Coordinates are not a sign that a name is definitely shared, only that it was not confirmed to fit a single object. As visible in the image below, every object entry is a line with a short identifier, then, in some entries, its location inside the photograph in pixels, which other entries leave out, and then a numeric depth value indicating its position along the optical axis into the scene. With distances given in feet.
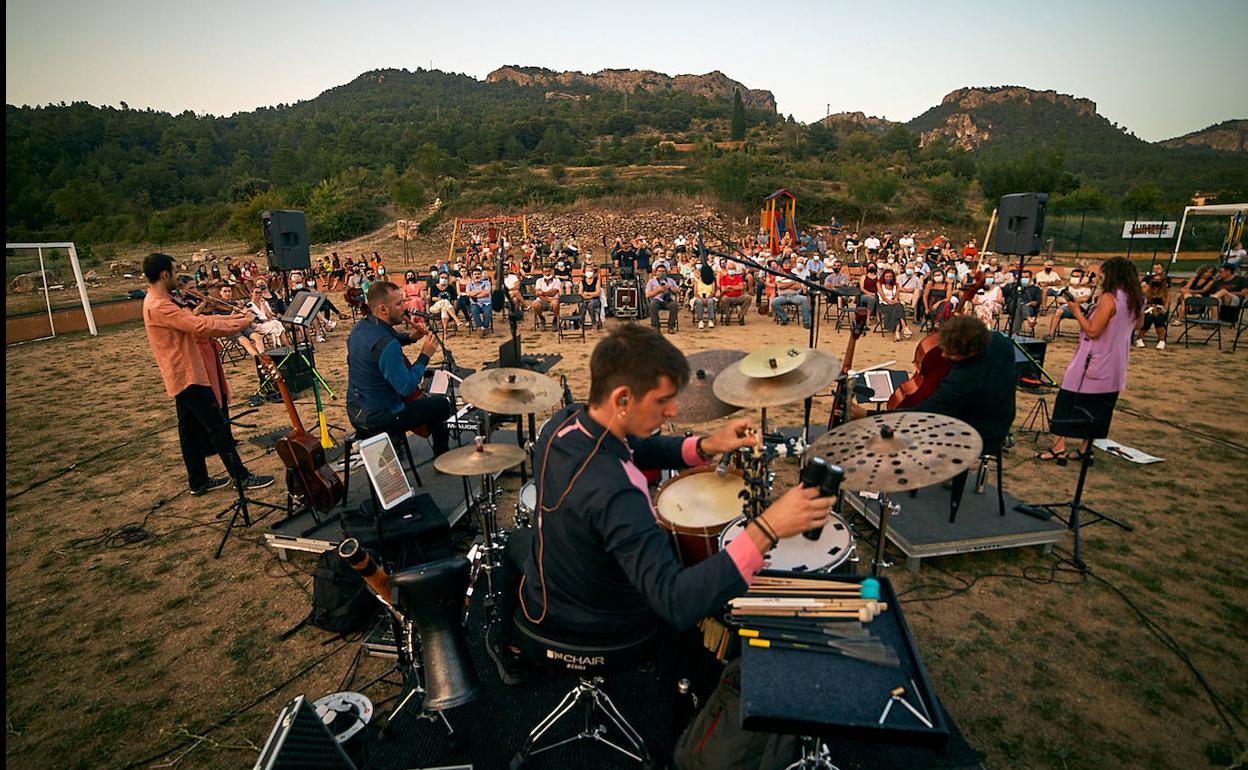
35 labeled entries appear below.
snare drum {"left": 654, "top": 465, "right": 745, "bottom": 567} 10.46
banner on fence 91.66
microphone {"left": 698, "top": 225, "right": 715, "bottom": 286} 15.57
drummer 6.59
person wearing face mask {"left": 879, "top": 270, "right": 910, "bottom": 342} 44.68
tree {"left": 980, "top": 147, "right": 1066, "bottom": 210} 160.97
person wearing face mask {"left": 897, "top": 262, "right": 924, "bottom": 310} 49.60
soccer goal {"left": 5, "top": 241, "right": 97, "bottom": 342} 52.80
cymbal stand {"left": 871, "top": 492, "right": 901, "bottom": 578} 9.95
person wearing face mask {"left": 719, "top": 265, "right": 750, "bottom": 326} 49.96
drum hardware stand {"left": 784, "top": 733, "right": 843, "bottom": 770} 8.32
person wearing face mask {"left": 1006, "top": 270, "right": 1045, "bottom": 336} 42.80
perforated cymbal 8.78
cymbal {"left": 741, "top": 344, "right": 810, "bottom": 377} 11.99
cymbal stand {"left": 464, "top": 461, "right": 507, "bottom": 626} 13.20
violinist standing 18.51
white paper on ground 21.59
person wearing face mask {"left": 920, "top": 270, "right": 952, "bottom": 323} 45.27
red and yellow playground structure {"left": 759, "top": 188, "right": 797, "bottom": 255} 108.47
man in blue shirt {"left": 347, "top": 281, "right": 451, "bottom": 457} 17.31
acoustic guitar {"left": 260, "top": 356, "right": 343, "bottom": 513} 16.81
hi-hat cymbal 12.22
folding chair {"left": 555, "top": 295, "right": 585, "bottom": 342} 46.78
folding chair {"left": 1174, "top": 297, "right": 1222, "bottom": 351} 37.65
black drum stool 8.54
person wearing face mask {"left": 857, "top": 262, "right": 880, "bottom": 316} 46.52
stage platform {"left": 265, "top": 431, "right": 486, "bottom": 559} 16.17
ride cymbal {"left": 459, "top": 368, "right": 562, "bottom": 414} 13.71
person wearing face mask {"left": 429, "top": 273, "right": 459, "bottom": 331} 49.60
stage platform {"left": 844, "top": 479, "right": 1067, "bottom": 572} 14.94
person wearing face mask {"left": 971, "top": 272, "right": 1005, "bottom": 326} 42.52
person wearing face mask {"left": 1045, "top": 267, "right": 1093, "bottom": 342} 43.14
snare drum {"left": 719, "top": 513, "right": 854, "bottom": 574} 9.98
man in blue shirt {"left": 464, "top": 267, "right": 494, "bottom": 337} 49.88
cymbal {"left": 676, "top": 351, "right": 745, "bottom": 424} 13.17
